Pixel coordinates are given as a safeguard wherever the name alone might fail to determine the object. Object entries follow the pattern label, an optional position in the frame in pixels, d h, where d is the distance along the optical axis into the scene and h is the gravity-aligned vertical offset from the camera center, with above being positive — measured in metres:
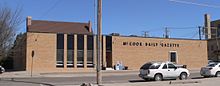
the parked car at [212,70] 20.66 -1.72
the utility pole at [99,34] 16.70 +0.94
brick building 34.47 -0.06
